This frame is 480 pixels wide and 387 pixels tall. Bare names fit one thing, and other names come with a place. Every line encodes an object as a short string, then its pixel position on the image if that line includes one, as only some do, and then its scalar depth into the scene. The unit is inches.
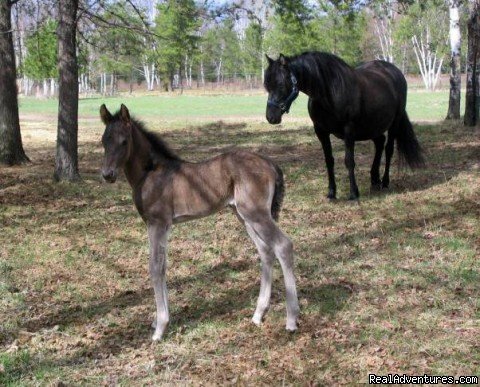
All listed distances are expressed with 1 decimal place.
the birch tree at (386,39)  2894.7
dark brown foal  175.0
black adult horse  305.7
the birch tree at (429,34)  2433.6
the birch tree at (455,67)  752.3
